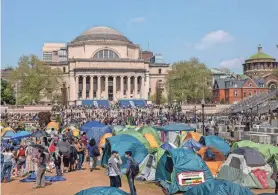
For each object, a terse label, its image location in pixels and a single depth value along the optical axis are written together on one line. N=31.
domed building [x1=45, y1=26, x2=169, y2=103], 99.88
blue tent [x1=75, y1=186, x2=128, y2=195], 9.55
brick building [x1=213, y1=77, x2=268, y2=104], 91.31
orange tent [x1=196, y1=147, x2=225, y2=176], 17.88
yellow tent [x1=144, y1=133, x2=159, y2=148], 23.61
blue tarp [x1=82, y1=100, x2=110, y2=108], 82.12
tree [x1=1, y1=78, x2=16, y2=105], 87.44
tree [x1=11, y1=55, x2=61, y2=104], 79.12
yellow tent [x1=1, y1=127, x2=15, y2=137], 32.23
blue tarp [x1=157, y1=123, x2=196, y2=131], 27.79
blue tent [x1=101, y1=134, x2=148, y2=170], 19.67
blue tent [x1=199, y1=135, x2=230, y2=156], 22.69
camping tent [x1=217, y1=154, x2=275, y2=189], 16.45
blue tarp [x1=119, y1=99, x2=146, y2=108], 81.51
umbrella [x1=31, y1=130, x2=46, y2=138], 26.62
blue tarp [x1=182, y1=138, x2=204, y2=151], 21.60
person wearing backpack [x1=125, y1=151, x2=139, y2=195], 13.65
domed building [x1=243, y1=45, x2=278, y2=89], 116.03
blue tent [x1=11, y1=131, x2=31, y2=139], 26.11
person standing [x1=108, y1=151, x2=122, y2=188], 14.26
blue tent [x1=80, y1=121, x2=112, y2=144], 29.09
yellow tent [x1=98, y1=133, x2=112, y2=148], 25.88
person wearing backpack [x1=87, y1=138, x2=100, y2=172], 19.89
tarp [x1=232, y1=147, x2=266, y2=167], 16.61
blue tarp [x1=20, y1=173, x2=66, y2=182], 17.53
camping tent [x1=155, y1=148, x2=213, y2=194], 15.64
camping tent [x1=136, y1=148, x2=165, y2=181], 17.77
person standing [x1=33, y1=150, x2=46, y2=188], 15.73
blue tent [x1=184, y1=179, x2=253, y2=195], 9.94
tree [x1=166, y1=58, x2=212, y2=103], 81.06
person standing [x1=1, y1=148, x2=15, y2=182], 17.14
